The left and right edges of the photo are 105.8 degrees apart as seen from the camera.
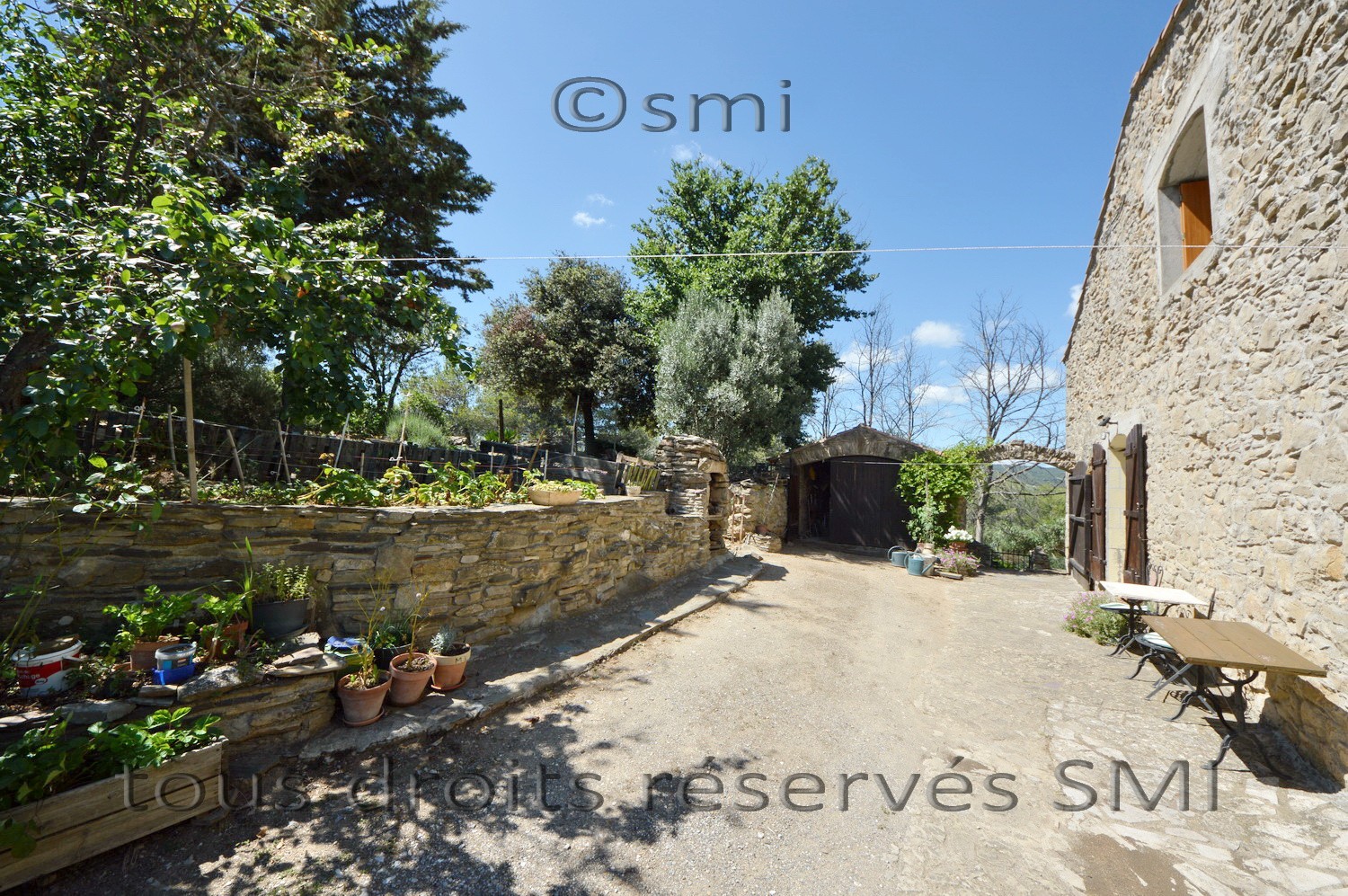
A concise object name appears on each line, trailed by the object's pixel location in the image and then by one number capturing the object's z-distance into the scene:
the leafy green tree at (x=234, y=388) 7.30
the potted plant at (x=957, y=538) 9.41
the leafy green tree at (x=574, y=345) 13.30
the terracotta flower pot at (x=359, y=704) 3.03
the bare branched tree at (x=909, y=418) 19.00
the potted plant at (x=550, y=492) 4.78
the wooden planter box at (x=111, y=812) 1.91
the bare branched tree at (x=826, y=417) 20.45
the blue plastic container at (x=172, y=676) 2.61
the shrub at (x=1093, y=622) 5.18
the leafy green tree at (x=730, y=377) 10.63
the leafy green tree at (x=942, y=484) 9.69
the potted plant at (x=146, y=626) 2.72
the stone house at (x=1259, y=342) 2.85
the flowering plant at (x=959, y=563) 8.98
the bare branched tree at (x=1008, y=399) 16.44
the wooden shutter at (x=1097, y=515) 6.70
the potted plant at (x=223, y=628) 2.85
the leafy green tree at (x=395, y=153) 6.98
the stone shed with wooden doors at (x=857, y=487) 10.75
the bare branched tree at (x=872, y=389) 19.39
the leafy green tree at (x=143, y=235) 2.36
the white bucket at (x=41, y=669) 2.42
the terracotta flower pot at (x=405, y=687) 3.25
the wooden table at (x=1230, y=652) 2.77
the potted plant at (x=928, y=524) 9.80
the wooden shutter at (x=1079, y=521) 7.34
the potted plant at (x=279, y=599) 3.17
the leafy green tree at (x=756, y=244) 12.43
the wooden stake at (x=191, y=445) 3.13
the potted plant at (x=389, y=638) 3.42
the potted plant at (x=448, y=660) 3.51
